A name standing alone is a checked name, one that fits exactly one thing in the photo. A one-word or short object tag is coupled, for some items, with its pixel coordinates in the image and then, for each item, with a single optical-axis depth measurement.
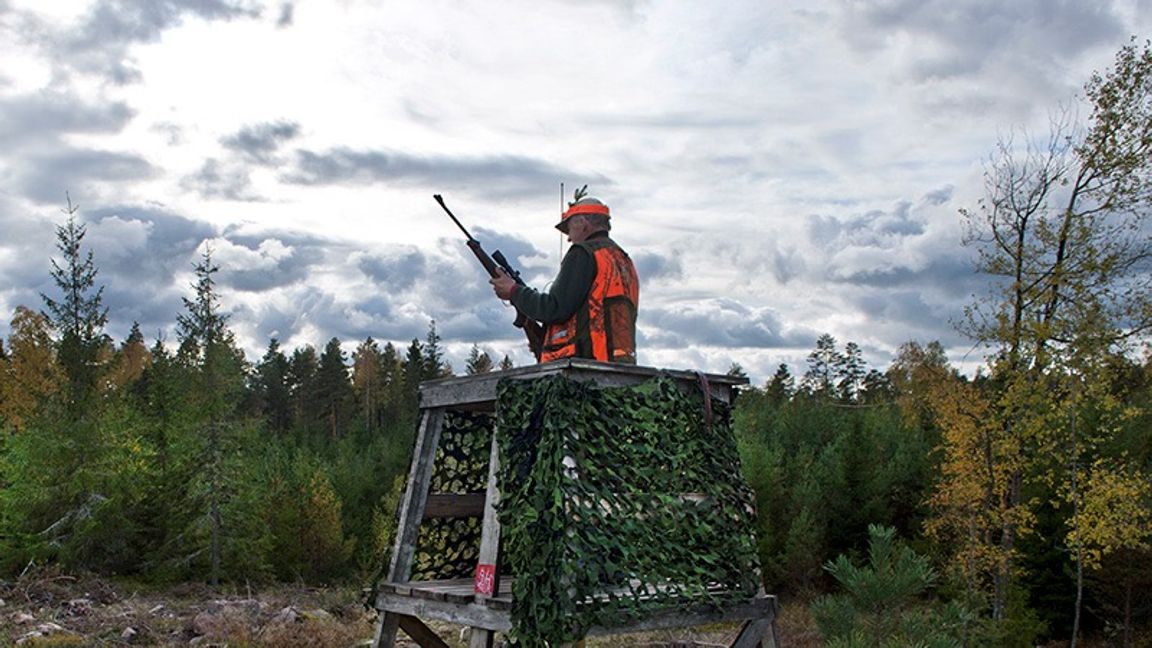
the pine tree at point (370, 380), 65.44
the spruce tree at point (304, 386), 60.28
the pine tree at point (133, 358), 59.41
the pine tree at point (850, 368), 59.16
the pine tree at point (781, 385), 56.52
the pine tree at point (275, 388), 63.00
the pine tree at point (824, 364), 59.12
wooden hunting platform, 6.37
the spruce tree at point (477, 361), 59.99
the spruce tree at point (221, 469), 24.22
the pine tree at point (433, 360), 57.41
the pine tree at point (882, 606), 5.89
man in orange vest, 7.05
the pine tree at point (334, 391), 62.12
